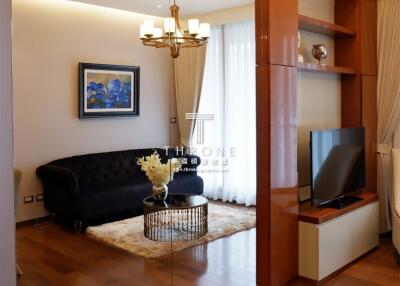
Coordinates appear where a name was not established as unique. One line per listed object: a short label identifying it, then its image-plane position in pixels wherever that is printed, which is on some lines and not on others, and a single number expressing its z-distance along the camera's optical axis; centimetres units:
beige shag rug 332
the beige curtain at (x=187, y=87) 300
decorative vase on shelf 361
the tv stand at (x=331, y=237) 314
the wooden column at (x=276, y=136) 291
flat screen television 321
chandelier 288
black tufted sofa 272
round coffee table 316
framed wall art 273
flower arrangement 294
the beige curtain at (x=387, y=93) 405
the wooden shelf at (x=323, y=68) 325
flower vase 306
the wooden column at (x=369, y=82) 400
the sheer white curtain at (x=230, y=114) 325
